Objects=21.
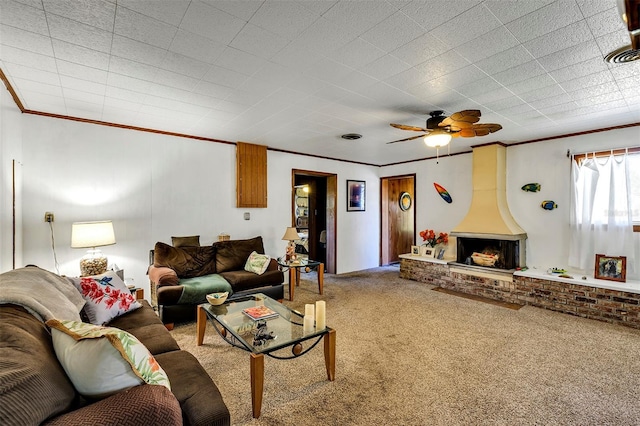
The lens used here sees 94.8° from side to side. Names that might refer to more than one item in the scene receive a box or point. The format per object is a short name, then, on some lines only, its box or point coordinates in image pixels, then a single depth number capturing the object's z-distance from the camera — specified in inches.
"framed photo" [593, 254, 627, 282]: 146.3
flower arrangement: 222.7
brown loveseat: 130.4
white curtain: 149.6
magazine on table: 101.7
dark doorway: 245.1
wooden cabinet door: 191.5
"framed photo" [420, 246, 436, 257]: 221.3
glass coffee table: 75.1
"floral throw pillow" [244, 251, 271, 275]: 162.9
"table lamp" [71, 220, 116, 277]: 125.6
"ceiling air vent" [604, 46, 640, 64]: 49.7
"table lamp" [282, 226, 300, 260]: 195.9
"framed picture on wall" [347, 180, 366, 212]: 253.0
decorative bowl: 111.1
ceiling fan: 106.3
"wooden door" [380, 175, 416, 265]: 281.0
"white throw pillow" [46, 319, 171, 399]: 43.9
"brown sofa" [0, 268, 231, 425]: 34.6
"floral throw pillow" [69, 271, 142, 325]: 91.4
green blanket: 132.0
